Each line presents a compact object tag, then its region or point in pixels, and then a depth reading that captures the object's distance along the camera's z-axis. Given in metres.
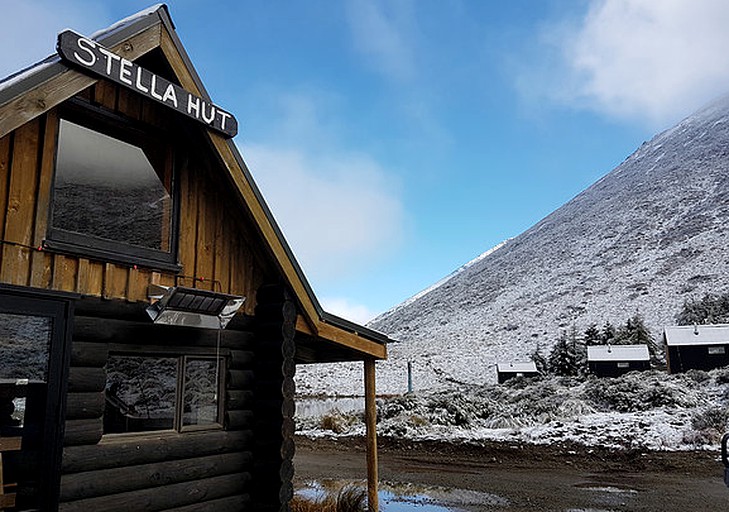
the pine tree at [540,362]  54.28
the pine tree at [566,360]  49.06
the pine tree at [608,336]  56.78
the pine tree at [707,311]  58.95
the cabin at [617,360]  47.06
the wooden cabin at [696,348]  43.72
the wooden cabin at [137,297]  5.79
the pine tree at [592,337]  57.59
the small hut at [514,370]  54.09
